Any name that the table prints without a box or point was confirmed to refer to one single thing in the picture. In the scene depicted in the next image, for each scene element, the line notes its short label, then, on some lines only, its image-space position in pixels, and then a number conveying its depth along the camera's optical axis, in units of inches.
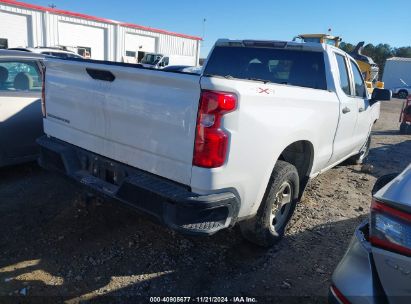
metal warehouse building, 890.1
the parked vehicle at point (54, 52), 447.5
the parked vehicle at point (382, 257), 64.9
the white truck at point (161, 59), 1055.2
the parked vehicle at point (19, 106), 184.5
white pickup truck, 99.4
